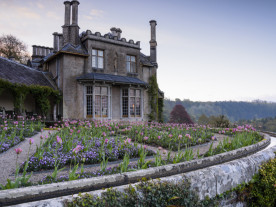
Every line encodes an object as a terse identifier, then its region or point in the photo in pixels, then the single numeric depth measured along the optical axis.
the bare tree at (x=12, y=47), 27.89
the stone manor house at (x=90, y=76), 15.01
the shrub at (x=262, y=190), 3.76
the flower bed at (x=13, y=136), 5.42
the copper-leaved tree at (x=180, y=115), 38.82
